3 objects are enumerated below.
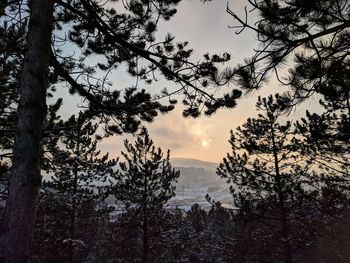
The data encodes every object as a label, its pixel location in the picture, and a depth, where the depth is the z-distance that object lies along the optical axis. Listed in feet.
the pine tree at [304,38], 11.72
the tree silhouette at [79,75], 10.91
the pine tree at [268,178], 46.39
